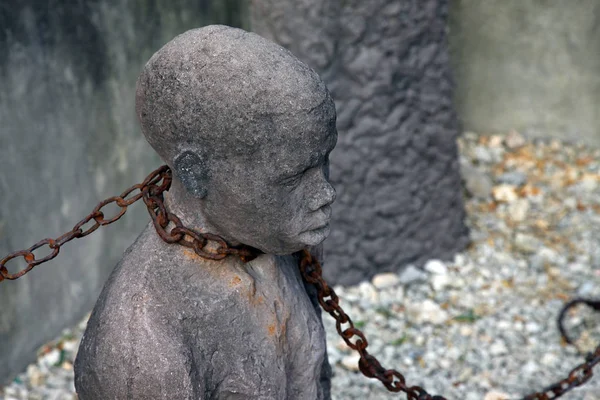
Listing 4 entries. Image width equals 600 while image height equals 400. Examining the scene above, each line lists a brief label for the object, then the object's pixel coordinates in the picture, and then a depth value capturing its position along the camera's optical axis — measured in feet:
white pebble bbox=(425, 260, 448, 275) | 14.55
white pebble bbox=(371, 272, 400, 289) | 14.24
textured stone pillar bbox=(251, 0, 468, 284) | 12.85
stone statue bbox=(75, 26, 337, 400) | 5.31
